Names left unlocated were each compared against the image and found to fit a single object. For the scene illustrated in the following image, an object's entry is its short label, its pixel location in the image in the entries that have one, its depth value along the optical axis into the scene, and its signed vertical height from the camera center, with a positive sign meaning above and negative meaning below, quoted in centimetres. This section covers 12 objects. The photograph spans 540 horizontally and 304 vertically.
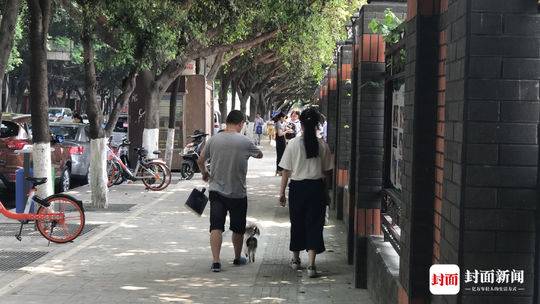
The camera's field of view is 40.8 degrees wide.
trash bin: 1044 -103
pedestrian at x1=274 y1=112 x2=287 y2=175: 1809 -32
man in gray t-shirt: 787 -64
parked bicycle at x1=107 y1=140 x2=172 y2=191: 1584 -116
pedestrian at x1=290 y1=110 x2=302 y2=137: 1849 -4
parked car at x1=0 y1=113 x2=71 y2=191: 1352 -62
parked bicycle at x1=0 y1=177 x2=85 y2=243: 898 -122
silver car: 1598 -54
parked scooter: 1900 -93
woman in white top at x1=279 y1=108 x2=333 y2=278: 760 -67
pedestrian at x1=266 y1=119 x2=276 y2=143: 4578 -74
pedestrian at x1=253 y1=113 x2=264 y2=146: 4081 -50
